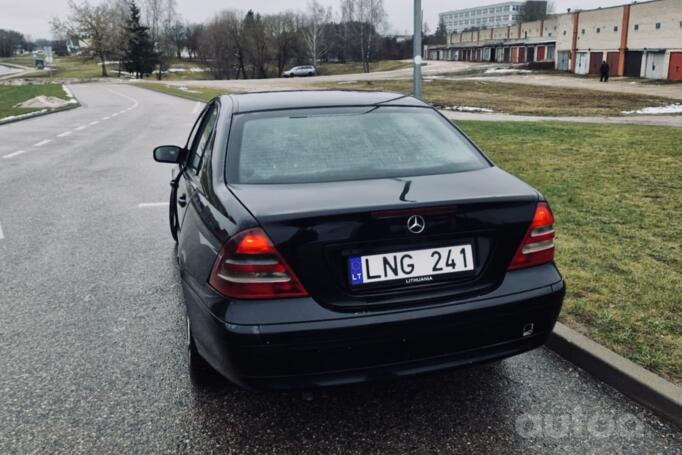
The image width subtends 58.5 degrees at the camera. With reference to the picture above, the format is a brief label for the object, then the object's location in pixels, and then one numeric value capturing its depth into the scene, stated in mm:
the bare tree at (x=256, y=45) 88688
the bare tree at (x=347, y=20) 98938
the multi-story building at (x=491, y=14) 128500
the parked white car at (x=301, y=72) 70188
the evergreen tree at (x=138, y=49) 83312
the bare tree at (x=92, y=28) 83375
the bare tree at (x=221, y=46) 88688
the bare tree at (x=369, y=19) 94062
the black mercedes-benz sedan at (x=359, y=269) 2479
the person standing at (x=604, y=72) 46688
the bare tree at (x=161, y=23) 98031
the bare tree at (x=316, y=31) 93250
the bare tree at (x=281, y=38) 92188
